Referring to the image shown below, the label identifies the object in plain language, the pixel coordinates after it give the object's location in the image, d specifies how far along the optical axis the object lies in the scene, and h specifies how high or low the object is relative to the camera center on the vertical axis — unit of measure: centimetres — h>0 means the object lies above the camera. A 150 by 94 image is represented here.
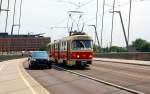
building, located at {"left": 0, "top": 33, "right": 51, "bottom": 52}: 12550 +456
